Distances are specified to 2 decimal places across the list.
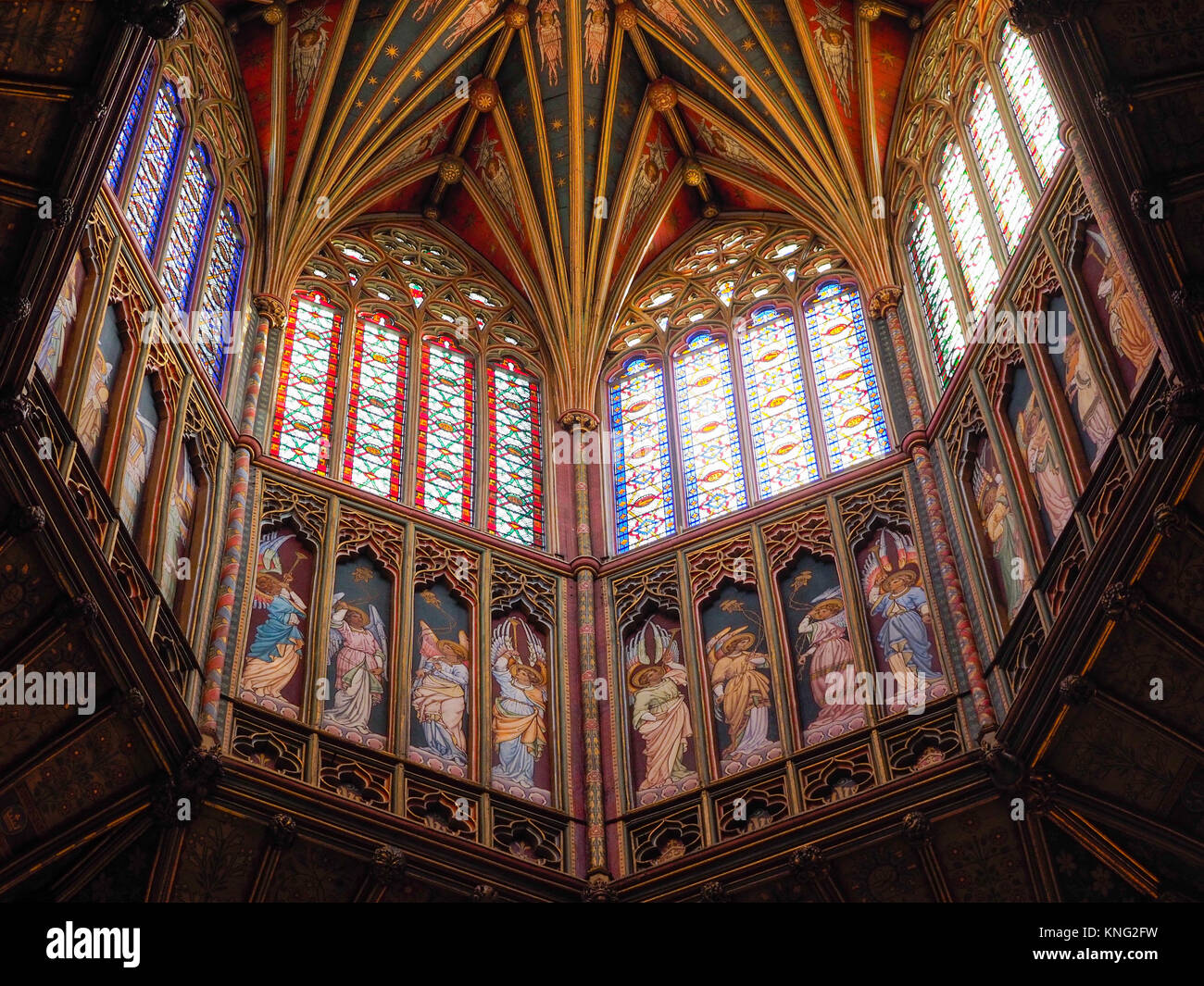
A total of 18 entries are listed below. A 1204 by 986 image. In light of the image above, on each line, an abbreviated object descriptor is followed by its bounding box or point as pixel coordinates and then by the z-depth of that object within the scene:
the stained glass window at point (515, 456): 22.95
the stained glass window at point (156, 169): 20.09
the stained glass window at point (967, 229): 21.22
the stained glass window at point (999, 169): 20.61
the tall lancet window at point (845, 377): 22.41
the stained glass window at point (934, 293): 21.77
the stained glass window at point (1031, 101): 20.12
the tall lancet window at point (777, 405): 22.56
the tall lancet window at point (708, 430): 22.78
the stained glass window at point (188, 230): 20.73
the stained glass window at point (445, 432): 22.67
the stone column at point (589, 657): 18.67
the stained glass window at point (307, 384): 22.09
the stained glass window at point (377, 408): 22.38
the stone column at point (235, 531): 17.58
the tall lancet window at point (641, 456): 22.95
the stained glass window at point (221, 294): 21.39
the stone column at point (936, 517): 17.92
